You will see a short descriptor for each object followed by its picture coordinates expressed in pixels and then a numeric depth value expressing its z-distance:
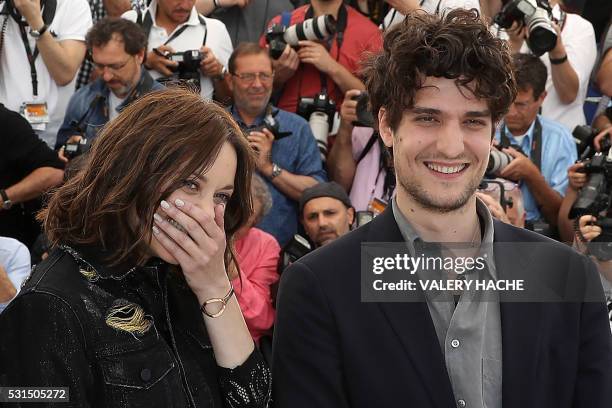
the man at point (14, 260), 4.91
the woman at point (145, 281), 2.21
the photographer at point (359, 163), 5.93
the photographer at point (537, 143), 5.87
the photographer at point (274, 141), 5.90
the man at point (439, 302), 2.40
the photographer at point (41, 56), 6.15
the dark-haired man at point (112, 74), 5.94
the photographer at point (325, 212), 5.59
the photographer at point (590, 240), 4.64
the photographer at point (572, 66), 6.48
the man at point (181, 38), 6.38
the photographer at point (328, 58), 6.24
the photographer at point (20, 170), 5.54
